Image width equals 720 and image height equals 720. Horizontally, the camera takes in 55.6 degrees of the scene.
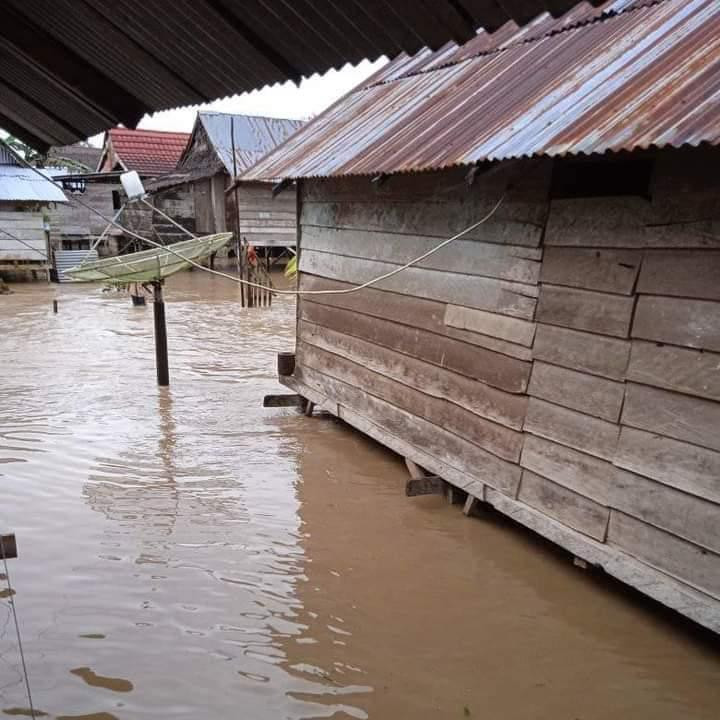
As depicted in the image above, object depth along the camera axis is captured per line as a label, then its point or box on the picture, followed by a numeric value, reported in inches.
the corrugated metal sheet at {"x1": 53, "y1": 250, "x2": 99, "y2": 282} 971.9
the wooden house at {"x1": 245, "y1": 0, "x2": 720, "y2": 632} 149.2
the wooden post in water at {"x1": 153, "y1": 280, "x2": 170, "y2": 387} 390.9
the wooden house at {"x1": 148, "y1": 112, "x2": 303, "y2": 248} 953.5
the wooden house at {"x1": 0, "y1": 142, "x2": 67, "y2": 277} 892.0
